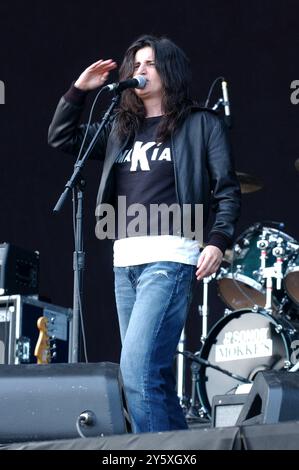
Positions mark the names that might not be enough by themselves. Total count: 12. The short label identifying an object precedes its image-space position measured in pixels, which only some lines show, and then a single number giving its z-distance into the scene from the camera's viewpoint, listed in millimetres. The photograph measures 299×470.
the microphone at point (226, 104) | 9258
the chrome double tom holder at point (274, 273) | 9500
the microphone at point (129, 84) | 5625
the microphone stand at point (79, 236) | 5685
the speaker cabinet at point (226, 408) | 6069
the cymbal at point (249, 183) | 9998
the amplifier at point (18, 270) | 8720
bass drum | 9399
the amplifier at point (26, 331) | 8572
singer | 5204
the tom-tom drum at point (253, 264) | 9641
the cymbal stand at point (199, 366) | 9614
